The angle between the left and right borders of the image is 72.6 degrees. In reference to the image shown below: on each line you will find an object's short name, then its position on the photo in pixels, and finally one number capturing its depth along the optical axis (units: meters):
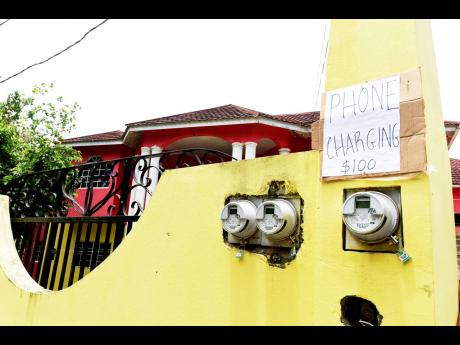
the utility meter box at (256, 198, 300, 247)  1.75
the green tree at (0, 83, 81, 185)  9.21
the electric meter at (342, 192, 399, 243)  1.40
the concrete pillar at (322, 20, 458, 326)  1.36
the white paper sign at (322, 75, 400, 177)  1.54
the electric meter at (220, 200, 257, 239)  1.88
